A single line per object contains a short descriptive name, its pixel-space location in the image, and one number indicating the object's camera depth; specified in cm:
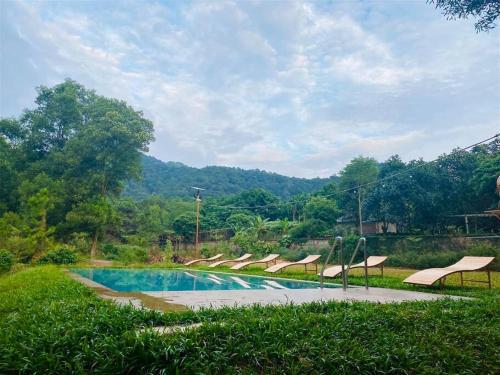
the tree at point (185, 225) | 3095
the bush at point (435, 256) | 1088
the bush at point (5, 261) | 1085
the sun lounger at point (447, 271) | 753
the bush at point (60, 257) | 1526
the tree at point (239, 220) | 3233
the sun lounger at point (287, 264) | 1259
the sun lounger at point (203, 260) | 1881
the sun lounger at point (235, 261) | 1673
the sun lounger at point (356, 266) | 1009
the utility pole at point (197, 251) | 2292
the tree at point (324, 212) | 2719
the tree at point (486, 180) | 2273
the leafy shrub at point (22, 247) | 1312
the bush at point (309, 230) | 2542
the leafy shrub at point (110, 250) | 2248
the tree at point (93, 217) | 2123
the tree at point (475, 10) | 609
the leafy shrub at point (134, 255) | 1902
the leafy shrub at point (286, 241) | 2295
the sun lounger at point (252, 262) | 1484
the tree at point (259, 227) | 2645
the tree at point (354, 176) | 3378
